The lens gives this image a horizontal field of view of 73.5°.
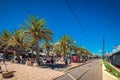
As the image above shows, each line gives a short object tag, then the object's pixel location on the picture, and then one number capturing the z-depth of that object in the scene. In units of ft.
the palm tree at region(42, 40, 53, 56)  97.28
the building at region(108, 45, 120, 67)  35.87
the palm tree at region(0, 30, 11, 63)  69.06
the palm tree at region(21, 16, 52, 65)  47.78
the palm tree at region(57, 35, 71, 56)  79.96
